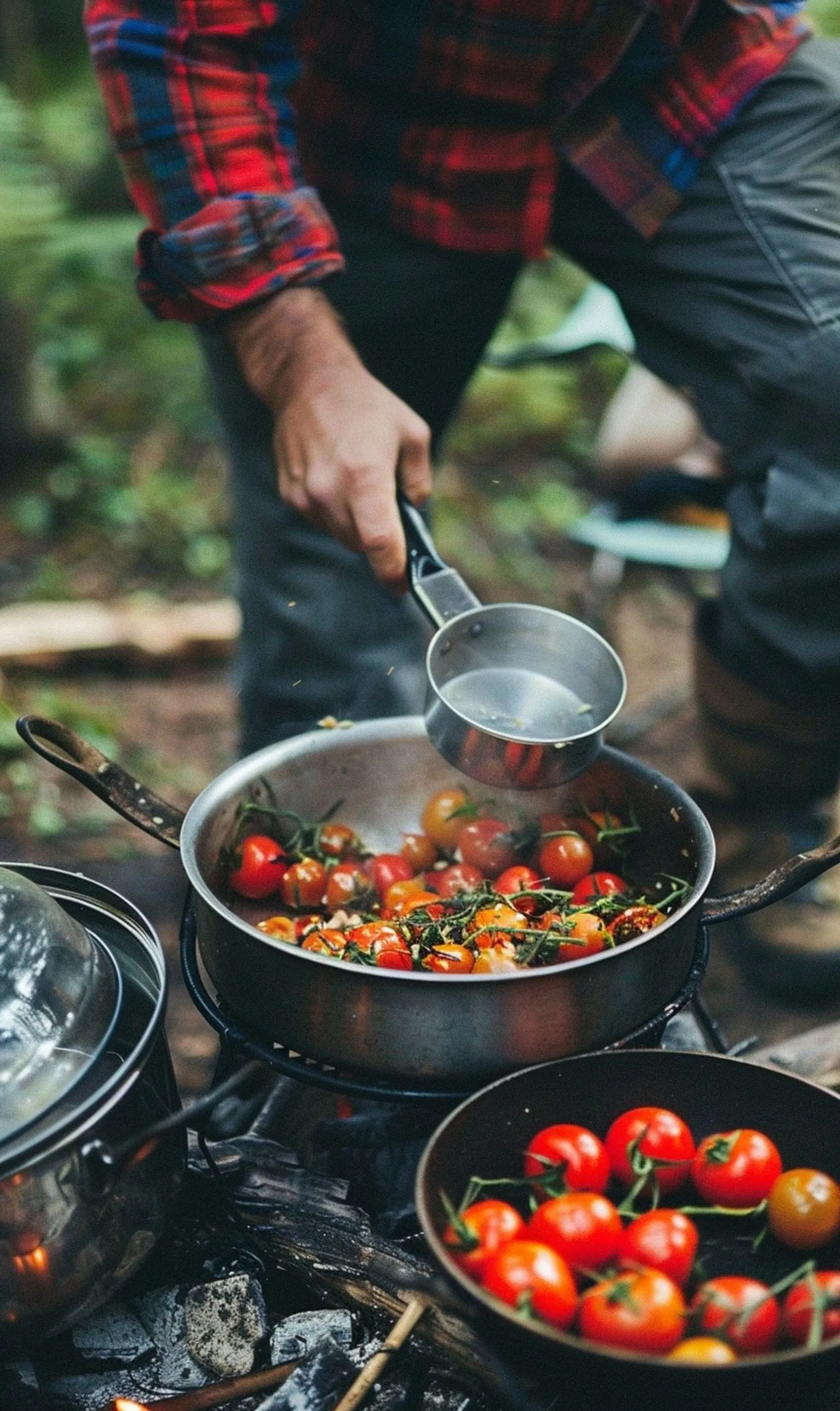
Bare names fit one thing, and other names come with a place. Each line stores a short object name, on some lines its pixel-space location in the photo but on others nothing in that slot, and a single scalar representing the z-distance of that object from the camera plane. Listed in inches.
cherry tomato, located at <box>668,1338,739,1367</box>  33.1
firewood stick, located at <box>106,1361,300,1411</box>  37.7
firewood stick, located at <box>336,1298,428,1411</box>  36.7
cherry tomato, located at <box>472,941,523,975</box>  38.7
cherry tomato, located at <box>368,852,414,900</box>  44.0
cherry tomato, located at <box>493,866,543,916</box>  41.6
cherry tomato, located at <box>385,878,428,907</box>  43.0
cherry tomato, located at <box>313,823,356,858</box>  44.7
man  44.1
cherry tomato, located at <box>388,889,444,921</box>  41.4
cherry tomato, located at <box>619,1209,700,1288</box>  35.2
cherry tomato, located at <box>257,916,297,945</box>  41.3
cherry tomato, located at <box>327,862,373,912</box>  43.4
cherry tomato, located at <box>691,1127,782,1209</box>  37.0
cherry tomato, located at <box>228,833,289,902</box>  43.2
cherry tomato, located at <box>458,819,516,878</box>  44.2
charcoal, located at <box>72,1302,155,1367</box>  39.0
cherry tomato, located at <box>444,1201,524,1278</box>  35.0
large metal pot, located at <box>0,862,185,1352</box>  35.0
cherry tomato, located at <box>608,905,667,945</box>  39.9
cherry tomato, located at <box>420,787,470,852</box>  45.4
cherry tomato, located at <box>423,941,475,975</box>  39.1
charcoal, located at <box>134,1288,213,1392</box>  38.7
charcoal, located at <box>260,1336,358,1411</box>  37.1
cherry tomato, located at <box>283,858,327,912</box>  43.2
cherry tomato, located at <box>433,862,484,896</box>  43.6
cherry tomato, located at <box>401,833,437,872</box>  45.4
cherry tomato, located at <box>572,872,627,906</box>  41.8
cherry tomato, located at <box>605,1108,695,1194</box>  37.4
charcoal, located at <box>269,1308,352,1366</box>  38.4
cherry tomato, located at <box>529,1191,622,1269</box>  35.4
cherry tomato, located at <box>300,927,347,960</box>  40.0
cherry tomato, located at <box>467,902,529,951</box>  39.9
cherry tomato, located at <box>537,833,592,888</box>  42.9
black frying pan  33.1
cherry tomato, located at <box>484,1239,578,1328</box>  34.1
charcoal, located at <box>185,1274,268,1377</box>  38.5
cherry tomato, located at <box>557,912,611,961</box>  39.3
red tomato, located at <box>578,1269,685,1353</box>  33.6
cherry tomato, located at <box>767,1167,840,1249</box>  36.1
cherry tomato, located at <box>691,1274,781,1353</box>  34.1
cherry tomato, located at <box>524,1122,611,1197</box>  36.8
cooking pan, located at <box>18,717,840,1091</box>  36.9
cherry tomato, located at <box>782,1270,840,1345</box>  34.2
